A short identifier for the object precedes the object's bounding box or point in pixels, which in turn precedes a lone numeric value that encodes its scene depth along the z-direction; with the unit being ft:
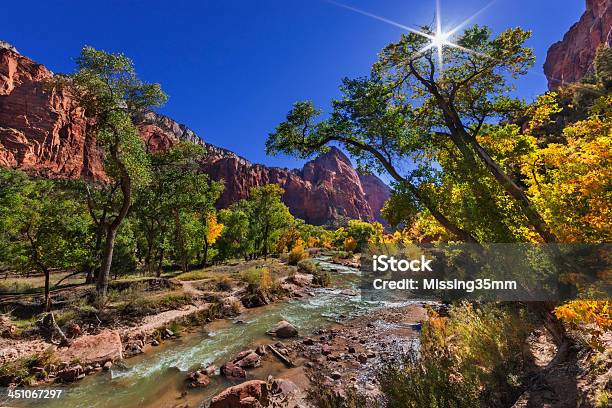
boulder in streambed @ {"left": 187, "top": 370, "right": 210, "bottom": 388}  29.81
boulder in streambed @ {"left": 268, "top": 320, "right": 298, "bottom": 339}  44.66
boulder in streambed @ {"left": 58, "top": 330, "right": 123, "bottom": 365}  33.60
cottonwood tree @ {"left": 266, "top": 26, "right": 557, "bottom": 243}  27.76
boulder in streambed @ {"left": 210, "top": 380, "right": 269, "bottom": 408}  23.80
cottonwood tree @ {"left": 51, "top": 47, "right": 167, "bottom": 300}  49.37
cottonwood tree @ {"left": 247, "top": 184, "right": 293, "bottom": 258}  152.25
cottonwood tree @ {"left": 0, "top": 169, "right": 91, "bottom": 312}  45.03
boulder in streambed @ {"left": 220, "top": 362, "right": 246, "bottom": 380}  31.51
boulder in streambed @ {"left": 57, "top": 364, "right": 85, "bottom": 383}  30.53
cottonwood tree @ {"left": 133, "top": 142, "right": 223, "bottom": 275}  81.66
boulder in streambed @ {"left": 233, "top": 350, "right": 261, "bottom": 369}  33.78
